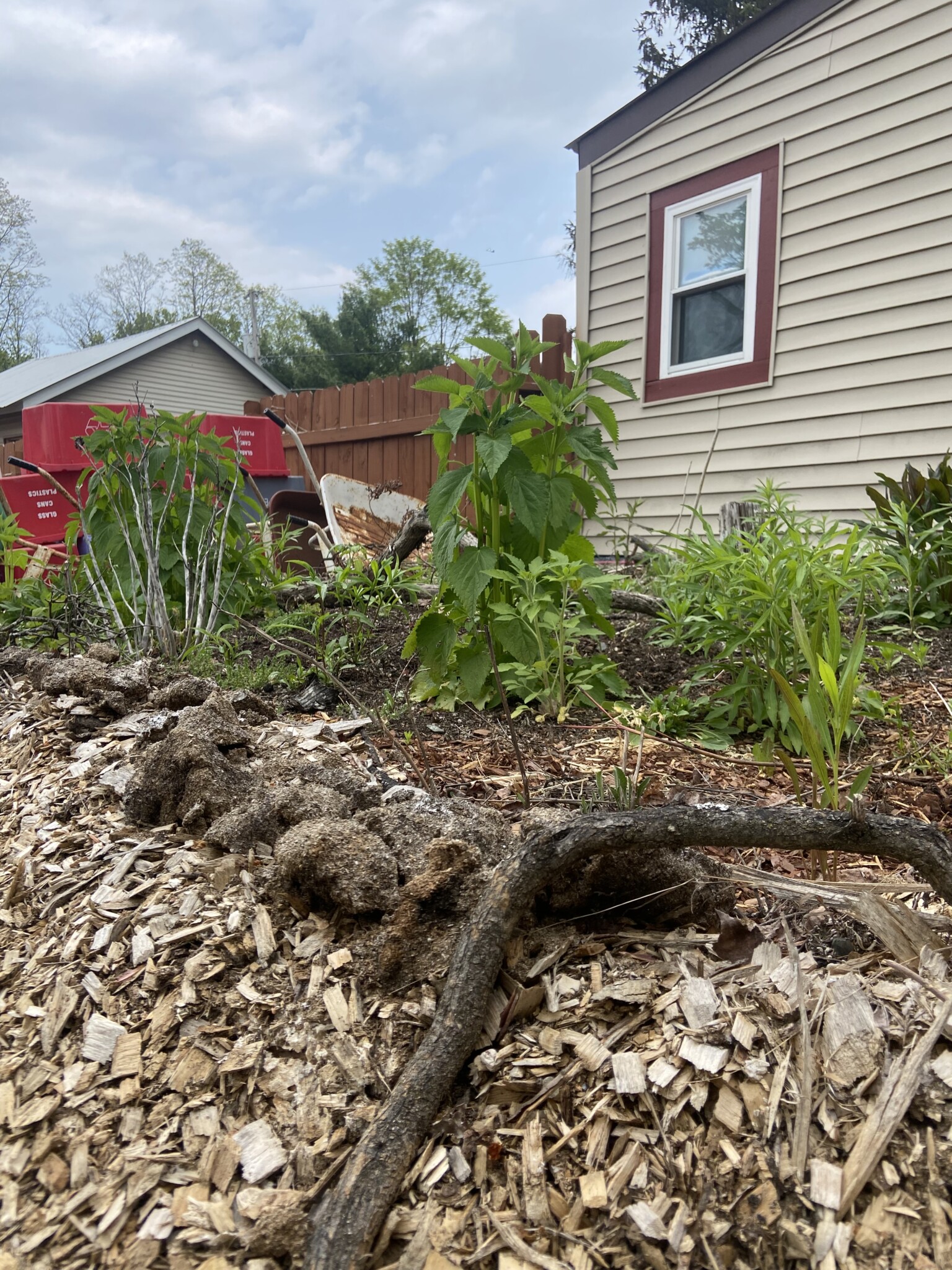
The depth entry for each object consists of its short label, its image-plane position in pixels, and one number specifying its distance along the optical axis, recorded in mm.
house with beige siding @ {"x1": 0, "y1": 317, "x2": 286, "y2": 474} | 18344
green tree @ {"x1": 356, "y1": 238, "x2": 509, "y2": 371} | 41312
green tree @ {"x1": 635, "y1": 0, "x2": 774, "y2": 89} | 20828
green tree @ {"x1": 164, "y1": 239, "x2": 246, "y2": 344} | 41969
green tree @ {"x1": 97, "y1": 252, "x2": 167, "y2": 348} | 39000
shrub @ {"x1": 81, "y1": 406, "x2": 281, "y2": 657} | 3389
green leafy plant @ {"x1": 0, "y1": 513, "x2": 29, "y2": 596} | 4090
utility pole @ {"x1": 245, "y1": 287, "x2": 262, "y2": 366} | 39625
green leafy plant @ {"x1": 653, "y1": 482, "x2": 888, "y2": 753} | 2361
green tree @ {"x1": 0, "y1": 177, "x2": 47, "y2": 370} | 31875
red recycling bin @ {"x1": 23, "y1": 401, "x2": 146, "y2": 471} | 6484
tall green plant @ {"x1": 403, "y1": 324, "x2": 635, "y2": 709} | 2475
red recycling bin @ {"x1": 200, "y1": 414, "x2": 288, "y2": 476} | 7659
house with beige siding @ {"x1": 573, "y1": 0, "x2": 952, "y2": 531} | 5047
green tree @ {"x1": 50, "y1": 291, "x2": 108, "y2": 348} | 37312
